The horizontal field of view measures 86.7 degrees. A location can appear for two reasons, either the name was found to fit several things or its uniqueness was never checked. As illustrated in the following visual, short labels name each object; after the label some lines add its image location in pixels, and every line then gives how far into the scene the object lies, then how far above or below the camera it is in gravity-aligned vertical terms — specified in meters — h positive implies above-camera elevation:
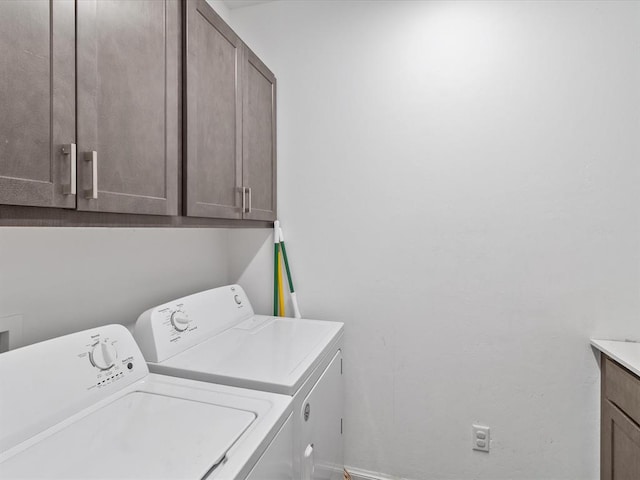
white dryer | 1.12 -0.45
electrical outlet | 1.64 -0.97
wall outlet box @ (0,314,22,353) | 0.95 -0.27
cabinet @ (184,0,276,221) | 1.17 +0.48
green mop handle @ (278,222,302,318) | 1.87 -0.23
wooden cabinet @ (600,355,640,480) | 1.24 -0.73
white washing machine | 0.72 -0.47
